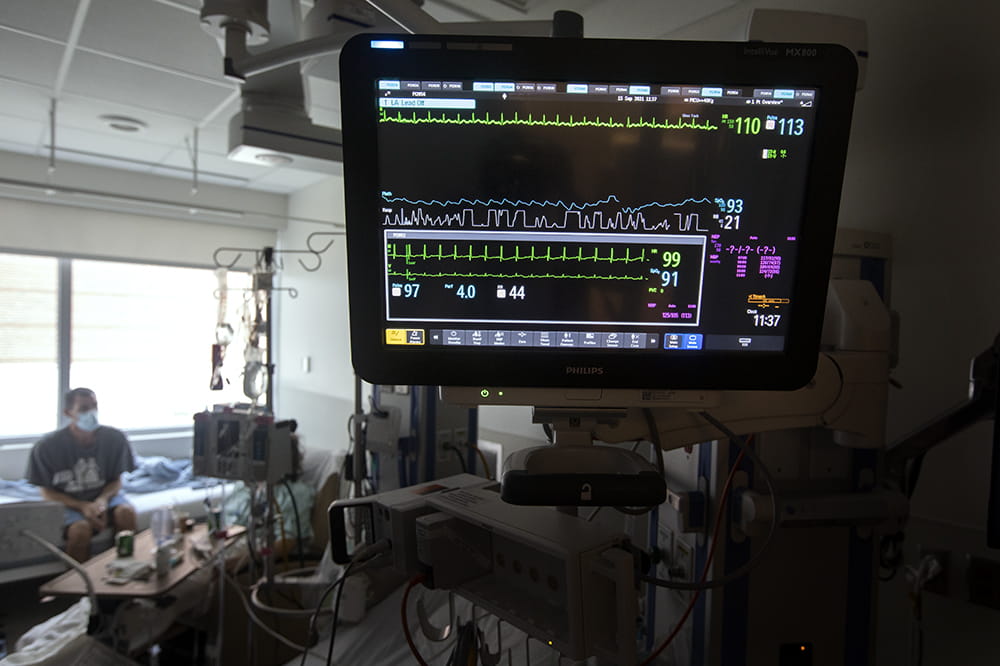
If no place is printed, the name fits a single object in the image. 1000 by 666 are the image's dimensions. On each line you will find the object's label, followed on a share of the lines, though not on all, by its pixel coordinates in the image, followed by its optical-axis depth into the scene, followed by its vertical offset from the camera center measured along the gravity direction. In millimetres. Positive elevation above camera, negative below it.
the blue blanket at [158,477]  4508 -1476
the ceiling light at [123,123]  3475 +1187
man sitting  3756 -1184
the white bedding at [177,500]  4082 -1525
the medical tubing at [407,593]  949 -499
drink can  2752 -1222
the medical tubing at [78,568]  2348 -1247
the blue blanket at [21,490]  4047 -1443
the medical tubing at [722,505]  1078 -365
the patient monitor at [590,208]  673 +148
